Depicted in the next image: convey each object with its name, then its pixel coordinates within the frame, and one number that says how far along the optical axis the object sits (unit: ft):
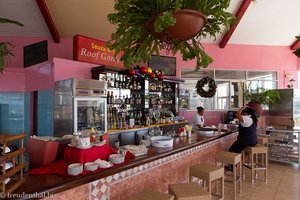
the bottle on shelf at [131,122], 18.03
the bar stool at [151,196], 6.33
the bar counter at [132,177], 5.57
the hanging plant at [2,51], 8.14
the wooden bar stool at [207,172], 8.95
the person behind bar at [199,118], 20.83
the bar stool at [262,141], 17.34
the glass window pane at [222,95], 27.40
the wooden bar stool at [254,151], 13.93
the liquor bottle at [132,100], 19.16
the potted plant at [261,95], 22.93
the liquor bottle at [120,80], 18.19
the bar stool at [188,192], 6.64
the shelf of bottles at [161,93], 21.38
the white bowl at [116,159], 7.06
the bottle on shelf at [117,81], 17.85
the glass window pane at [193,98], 26.23
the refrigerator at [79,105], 13.32
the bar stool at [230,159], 11.58
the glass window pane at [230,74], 27.27
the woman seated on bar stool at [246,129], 13.89
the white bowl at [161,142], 9.61
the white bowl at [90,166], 6.29
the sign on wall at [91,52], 15.90
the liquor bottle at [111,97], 17.27
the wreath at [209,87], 16.25
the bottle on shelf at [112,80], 17.45
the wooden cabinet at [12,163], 4.58
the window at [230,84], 26.99
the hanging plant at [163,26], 4.83
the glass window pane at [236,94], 27.25
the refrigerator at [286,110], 23.93
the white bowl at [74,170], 5.98
